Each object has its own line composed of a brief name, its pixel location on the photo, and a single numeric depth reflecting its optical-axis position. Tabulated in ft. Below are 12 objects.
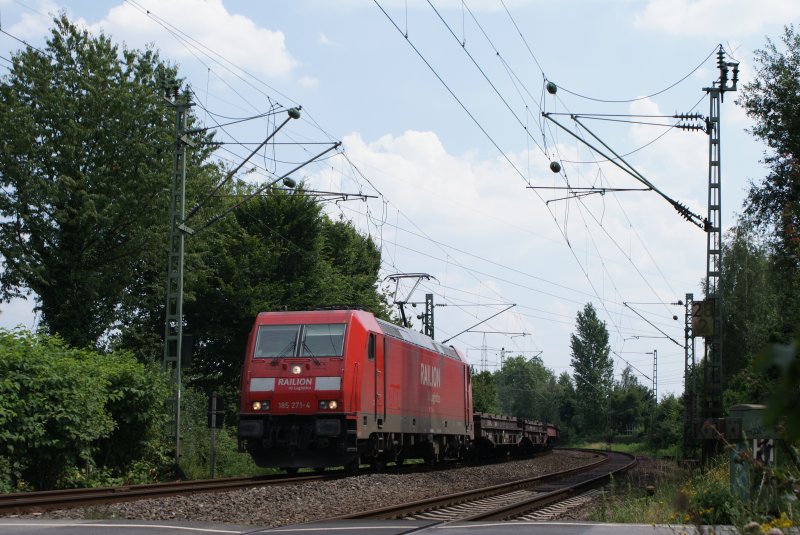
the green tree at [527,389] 474.90
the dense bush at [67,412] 54.13
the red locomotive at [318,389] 65.10
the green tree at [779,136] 101.65
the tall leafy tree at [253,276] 130.41
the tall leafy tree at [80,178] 109.29
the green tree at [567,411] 352.36
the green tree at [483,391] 212.45
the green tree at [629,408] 304.07
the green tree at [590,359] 368.56
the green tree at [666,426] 194.37
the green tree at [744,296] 178.40
